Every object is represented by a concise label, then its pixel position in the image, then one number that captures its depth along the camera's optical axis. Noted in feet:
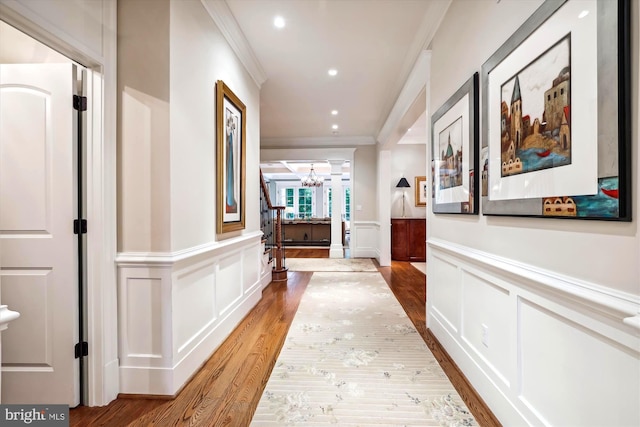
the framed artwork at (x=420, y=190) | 23.09
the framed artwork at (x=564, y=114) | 2.95
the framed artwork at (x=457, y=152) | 6.05
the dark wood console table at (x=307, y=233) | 31.83
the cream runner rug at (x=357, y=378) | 5.34
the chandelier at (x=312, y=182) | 34.04
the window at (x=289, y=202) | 46.85
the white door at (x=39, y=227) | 5.56
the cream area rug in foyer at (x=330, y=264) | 19.30
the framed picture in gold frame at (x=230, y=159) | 8.16
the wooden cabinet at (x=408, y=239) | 21.71
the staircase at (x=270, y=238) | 14.70
